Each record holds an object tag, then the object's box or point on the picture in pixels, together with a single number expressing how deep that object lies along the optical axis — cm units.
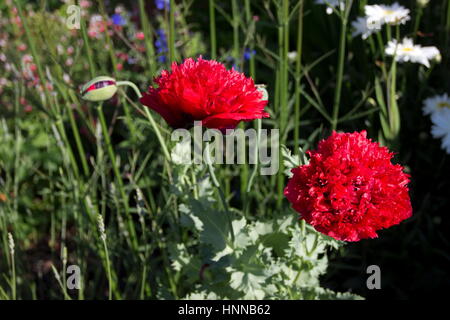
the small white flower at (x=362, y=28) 114
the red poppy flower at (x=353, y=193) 83
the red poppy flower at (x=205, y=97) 82
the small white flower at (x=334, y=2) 114
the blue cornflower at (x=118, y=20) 152
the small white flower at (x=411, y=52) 114
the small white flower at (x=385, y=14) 111
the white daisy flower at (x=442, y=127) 116
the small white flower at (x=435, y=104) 121
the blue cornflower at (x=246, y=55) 148
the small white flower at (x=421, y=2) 114
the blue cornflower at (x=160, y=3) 140
